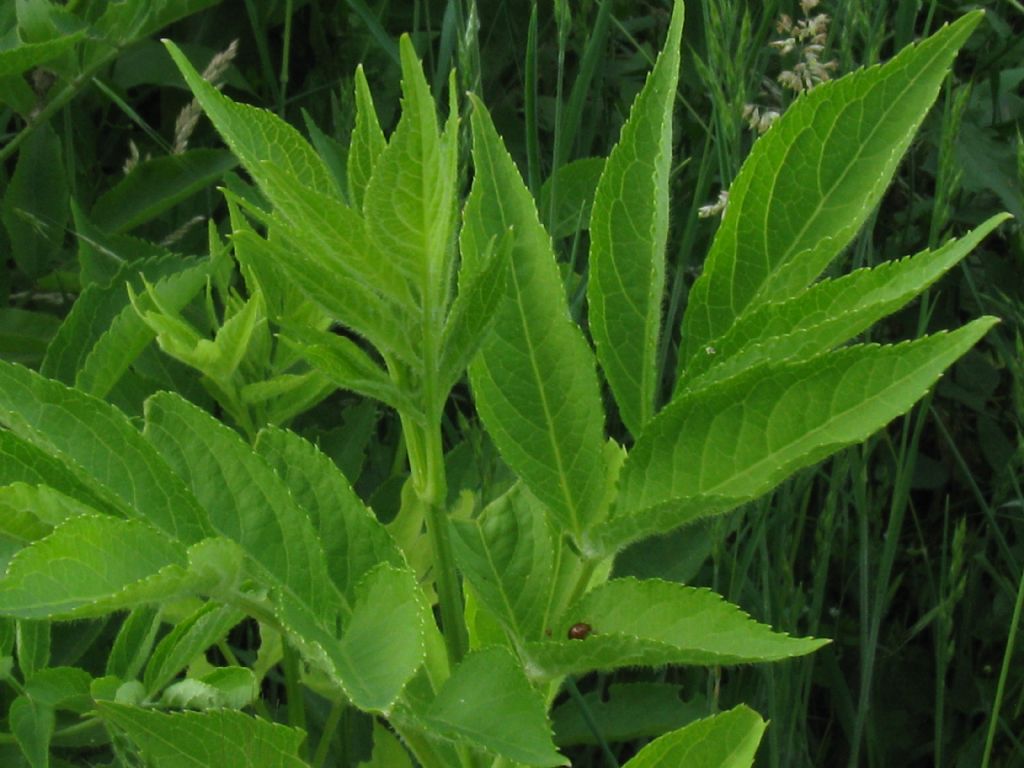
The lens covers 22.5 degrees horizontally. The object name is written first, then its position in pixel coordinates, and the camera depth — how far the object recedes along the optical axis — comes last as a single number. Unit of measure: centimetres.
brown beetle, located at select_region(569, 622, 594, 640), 70
